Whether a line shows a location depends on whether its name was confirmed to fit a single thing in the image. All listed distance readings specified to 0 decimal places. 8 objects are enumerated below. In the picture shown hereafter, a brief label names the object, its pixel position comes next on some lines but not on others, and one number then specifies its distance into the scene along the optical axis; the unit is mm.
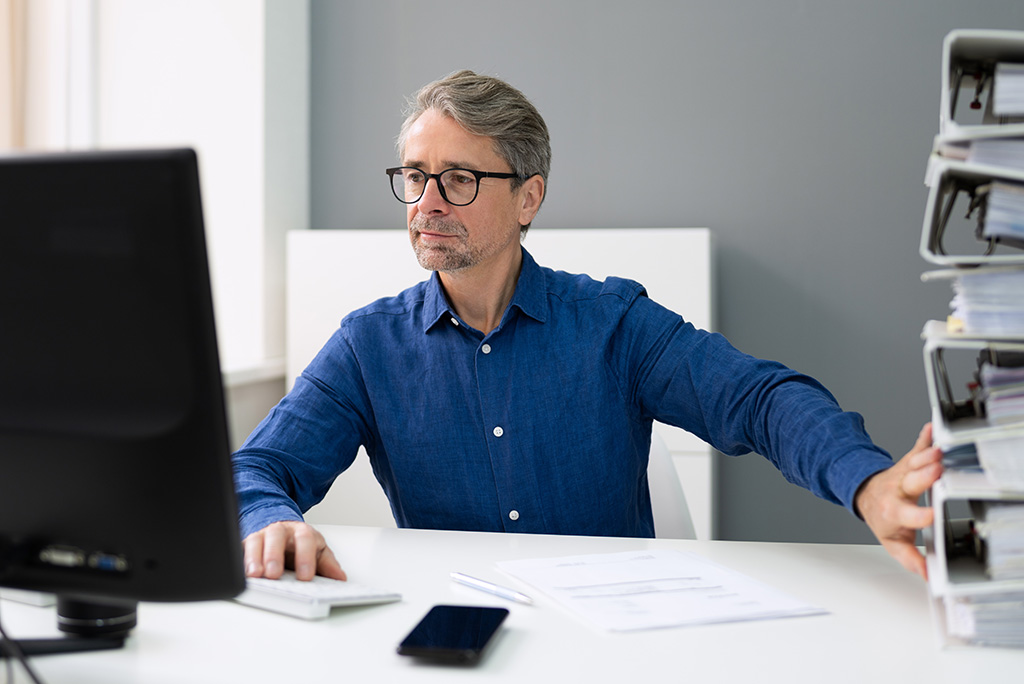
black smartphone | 851
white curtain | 2717
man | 1541
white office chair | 1689
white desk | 831
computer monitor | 686
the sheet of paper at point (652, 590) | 971
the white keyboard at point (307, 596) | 973
